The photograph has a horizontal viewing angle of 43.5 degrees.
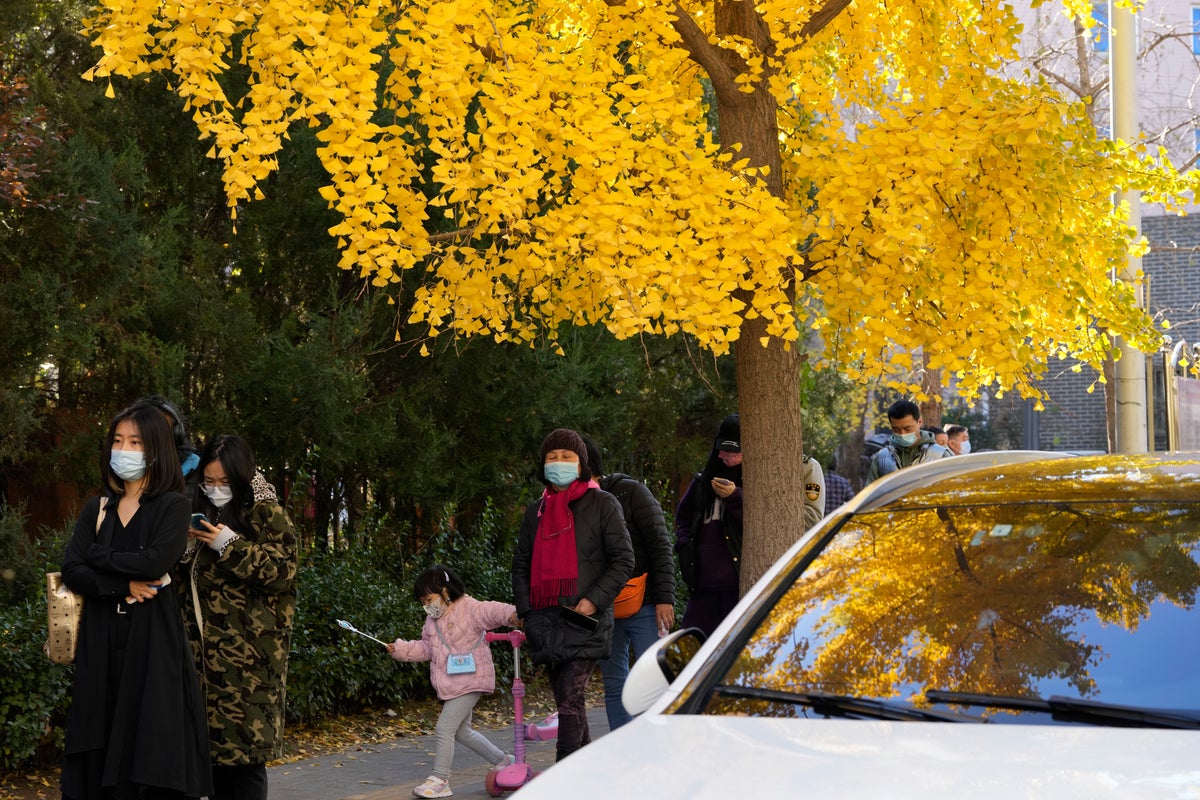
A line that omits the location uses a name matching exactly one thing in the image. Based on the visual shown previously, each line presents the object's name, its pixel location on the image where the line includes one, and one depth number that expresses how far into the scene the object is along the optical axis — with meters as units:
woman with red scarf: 7.29
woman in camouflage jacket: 5.86
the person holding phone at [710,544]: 8.20
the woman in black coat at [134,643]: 5.44
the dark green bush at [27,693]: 7.52
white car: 2.74
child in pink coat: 7.66
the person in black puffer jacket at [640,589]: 7.99
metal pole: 10.86
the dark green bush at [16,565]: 8.59
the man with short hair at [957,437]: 15.19
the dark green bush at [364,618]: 9.61
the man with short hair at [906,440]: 9.48
